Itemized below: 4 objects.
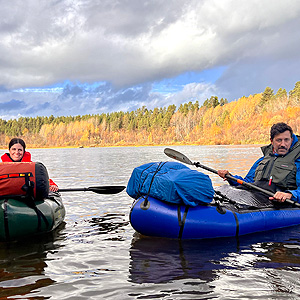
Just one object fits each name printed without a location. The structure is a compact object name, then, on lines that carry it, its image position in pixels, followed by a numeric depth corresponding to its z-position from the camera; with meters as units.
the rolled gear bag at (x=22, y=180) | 4.66
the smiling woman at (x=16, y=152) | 5.68
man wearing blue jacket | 5.64
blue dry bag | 4.72
